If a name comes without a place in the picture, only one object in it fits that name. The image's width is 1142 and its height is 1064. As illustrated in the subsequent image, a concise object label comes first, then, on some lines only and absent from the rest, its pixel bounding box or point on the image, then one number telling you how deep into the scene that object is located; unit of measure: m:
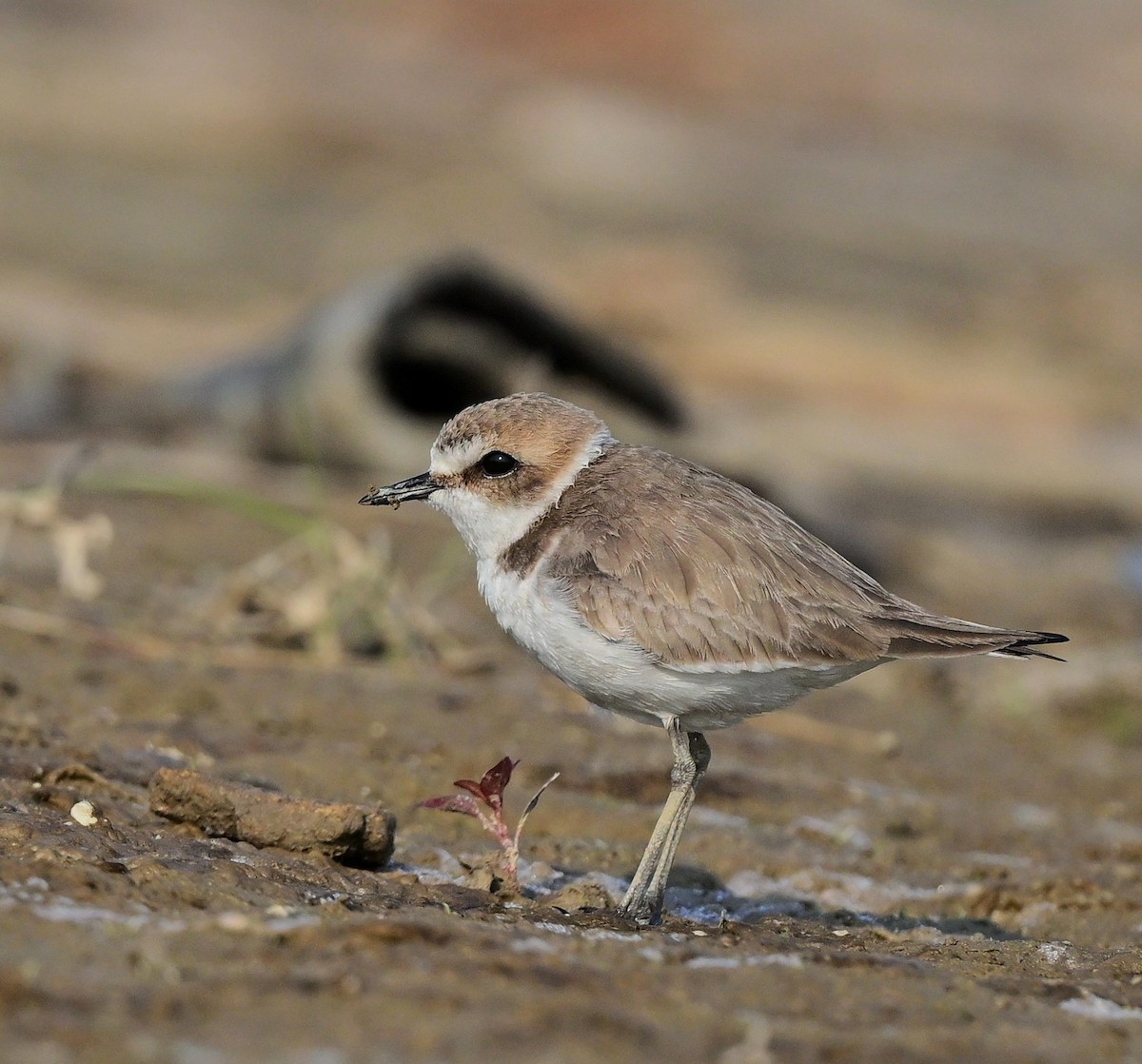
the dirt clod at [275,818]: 7.57
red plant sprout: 7.84
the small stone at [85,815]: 7.35
